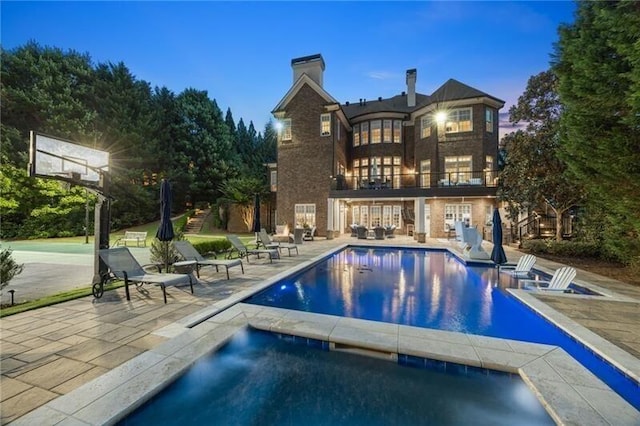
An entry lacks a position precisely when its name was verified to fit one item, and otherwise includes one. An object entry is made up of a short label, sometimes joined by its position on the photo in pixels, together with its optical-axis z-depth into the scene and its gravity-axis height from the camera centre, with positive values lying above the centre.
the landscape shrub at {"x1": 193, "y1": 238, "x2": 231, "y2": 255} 10.81 -1.30
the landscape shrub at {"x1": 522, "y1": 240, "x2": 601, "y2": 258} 11.18 -1.29
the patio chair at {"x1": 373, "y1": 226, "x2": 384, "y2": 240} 18.28 -1.04
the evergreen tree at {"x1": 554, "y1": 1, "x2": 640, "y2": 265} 5.94 +2.78
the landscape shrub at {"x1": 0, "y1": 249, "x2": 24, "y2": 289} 5.03 -1.04
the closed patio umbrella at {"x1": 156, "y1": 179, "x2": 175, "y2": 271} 7.12 +0.00
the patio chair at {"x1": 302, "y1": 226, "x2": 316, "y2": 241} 18.95 -1.25
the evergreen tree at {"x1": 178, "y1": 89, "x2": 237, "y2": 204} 30.08 +7.69
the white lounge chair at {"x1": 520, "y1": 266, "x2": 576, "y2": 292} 6.37 -1.47
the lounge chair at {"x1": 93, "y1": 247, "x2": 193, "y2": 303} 5.39 -1.21
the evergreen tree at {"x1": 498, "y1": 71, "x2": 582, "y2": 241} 12.47 +2.92
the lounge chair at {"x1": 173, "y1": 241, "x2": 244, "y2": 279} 7.37 -1.13
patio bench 15.79 -1.41
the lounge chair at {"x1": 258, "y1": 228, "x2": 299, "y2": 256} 11.66 -1.19
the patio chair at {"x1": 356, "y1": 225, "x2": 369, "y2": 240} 18.52 -1.05
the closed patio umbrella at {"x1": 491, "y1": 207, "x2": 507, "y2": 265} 9.27 -1.04
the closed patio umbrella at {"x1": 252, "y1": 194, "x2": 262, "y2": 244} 14.02 -0.02
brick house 18.59 +4.49
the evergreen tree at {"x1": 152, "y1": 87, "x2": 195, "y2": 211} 28.98 +6.94
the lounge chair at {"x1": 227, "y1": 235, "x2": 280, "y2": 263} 9.87 -1.35
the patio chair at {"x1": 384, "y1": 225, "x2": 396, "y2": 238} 19.48 -1.03
